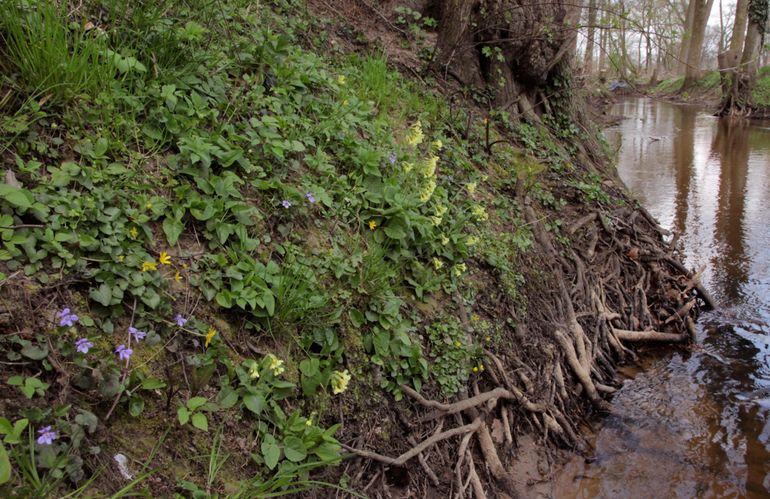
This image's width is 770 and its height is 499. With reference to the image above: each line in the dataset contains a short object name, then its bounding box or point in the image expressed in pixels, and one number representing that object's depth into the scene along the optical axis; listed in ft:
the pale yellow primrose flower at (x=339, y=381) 7.63
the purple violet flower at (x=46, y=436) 4.86
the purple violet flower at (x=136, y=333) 6.19
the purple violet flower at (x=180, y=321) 6.72
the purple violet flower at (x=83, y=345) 5.66
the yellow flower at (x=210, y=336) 6.83
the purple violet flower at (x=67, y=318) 5.73
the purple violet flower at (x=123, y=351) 5.90
